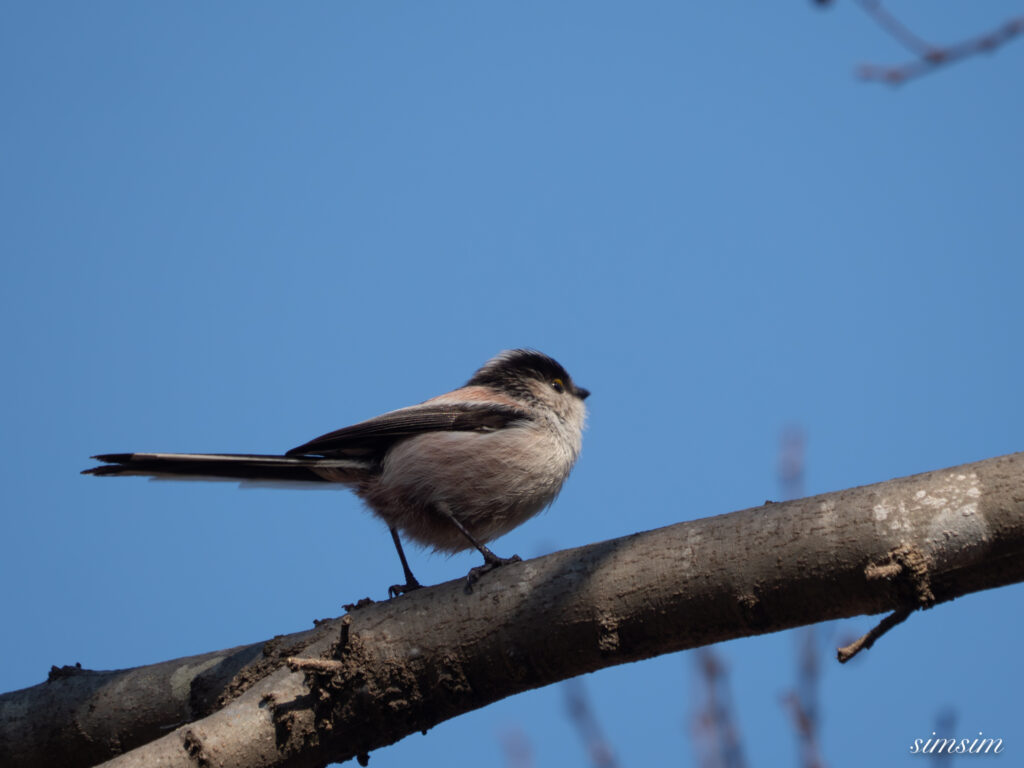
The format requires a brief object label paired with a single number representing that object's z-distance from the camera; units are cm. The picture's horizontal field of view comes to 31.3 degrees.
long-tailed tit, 923
